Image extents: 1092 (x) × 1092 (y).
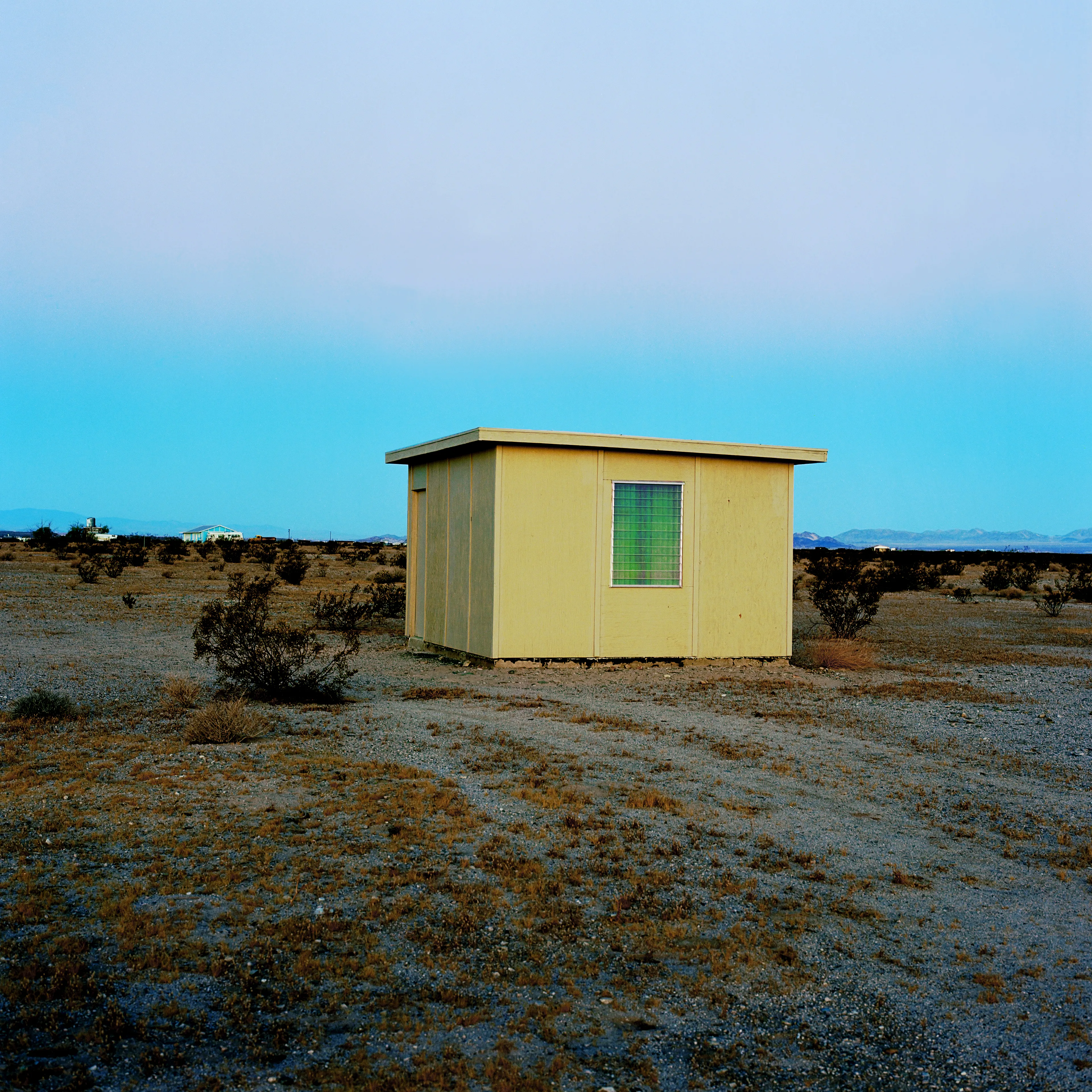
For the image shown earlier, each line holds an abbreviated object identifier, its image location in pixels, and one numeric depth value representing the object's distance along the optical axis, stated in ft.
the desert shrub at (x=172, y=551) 140.98
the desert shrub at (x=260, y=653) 33.40
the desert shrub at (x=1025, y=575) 115.65
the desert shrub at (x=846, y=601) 57.21
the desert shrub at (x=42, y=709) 28.37
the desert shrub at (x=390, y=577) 100.89
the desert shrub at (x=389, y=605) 70.18
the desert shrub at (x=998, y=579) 112.57
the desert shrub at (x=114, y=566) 99.40
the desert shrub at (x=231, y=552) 136.87
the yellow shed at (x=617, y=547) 42.83
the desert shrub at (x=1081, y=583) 96.27
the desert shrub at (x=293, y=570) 98.12
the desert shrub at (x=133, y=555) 122.62
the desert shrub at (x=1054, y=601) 79.41
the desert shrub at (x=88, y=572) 91.20
